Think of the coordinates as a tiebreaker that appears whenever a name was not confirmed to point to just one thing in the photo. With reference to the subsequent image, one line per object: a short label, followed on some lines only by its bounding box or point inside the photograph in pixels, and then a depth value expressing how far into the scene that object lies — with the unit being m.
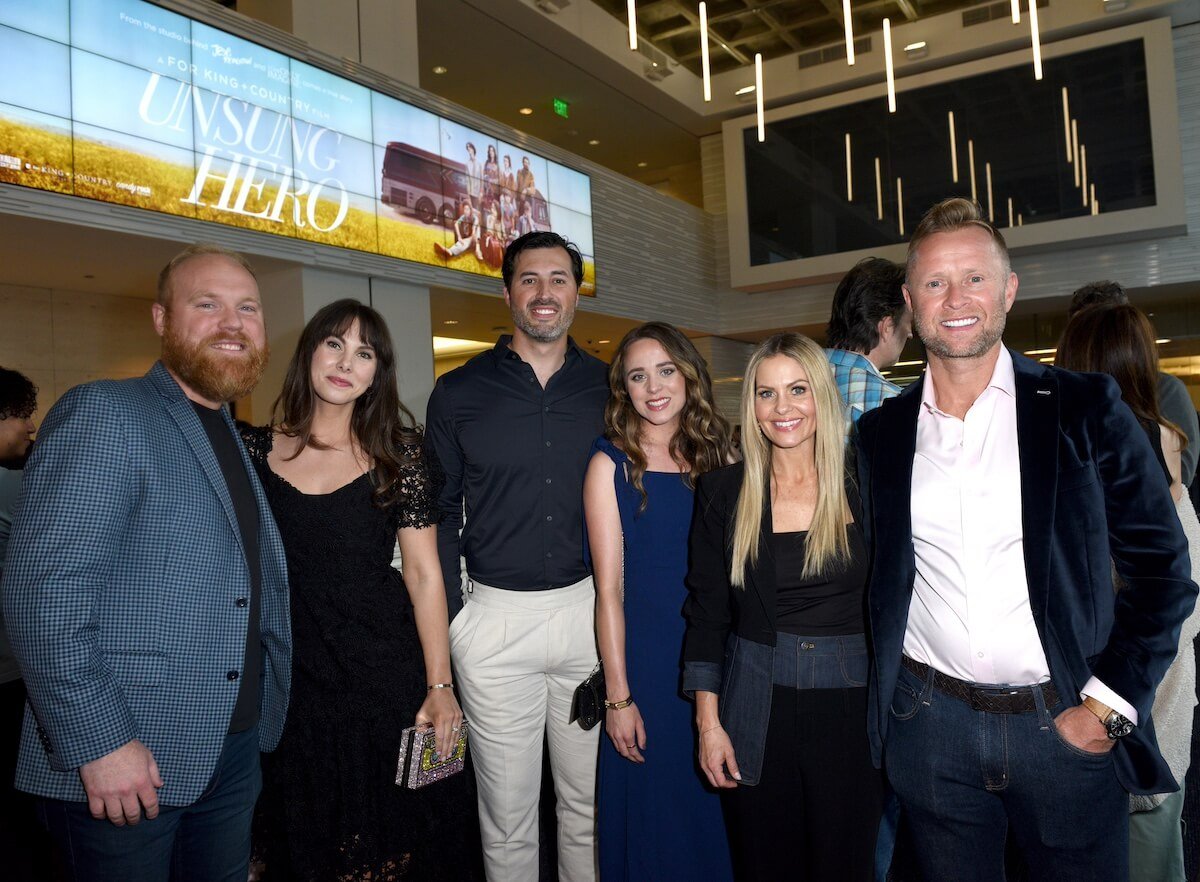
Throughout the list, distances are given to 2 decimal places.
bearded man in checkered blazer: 1.50
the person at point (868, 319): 3.09
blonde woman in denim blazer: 1.96
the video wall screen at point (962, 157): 10.52
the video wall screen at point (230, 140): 5.82
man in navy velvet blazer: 1.63
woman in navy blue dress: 2.31
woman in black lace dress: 2.15
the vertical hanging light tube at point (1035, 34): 6.23
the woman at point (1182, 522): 2.27
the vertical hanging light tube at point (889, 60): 7.05
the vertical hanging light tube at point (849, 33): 6.06
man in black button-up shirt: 2.52
